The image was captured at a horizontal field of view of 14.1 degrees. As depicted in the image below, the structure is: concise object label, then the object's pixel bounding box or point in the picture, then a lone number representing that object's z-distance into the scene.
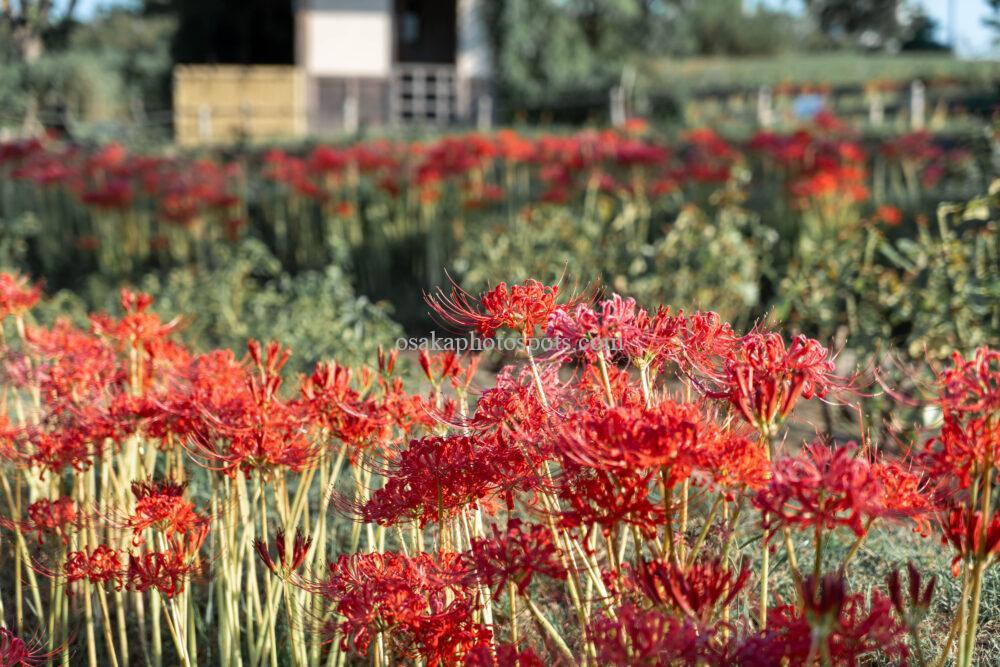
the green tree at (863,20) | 83.44
